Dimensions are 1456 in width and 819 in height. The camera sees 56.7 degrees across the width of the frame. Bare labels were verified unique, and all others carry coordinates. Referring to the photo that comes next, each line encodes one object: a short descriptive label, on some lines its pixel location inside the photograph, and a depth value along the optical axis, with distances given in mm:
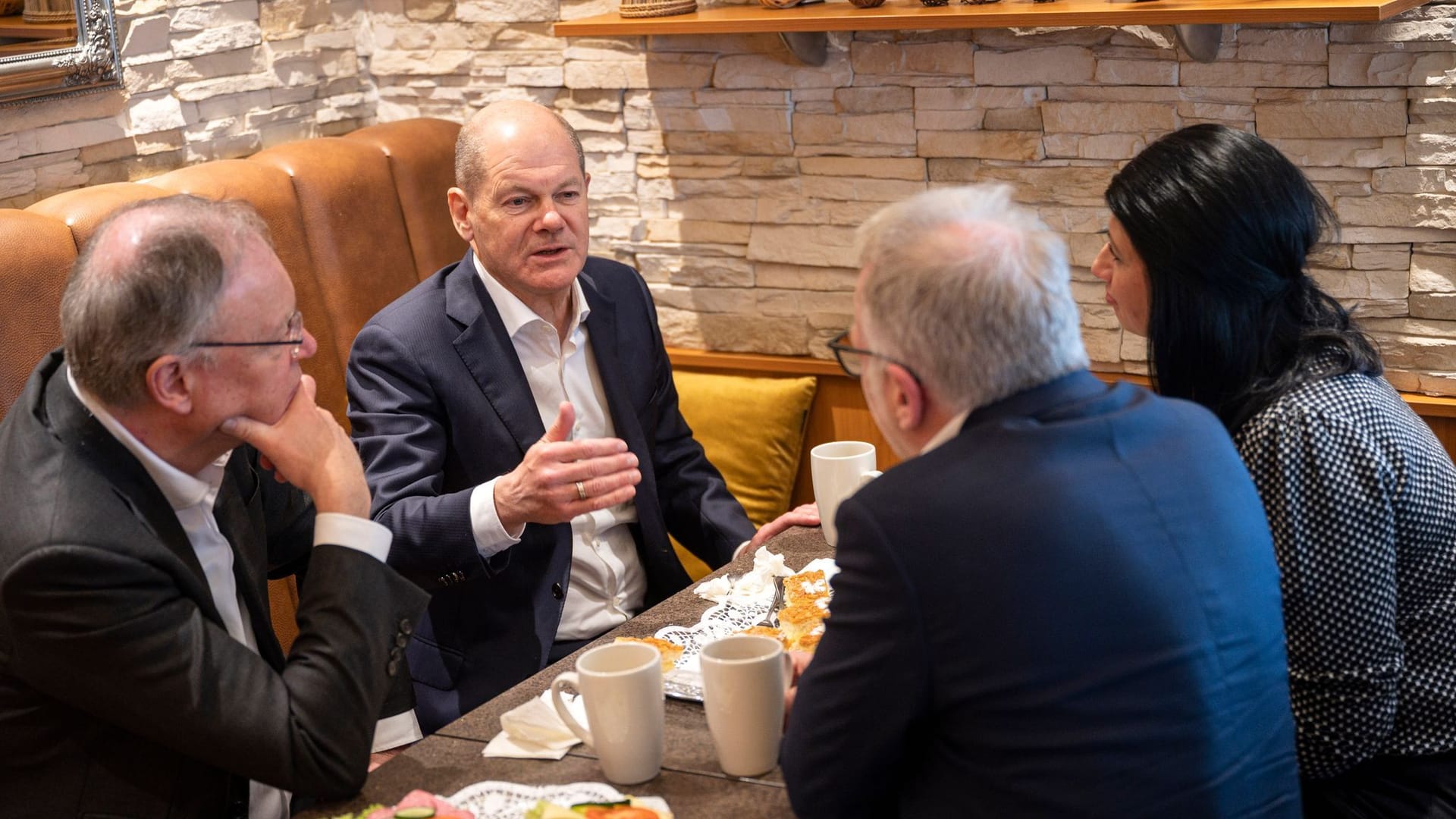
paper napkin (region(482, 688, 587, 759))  1568
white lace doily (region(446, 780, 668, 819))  1445
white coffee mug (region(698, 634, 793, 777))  1447
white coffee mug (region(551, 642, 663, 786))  1441
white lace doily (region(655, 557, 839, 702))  1690
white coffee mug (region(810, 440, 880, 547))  2010
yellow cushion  3389
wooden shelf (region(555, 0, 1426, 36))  2447
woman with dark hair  1605
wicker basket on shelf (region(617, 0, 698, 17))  3160
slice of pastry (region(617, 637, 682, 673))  1768
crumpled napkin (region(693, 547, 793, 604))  1998
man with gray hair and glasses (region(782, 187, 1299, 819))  1213
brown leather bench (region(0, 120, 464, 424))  2463
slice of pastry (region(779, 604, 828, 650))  1798
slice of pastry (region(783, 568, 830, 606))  1914
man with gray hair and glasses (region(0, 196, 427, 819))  1460
